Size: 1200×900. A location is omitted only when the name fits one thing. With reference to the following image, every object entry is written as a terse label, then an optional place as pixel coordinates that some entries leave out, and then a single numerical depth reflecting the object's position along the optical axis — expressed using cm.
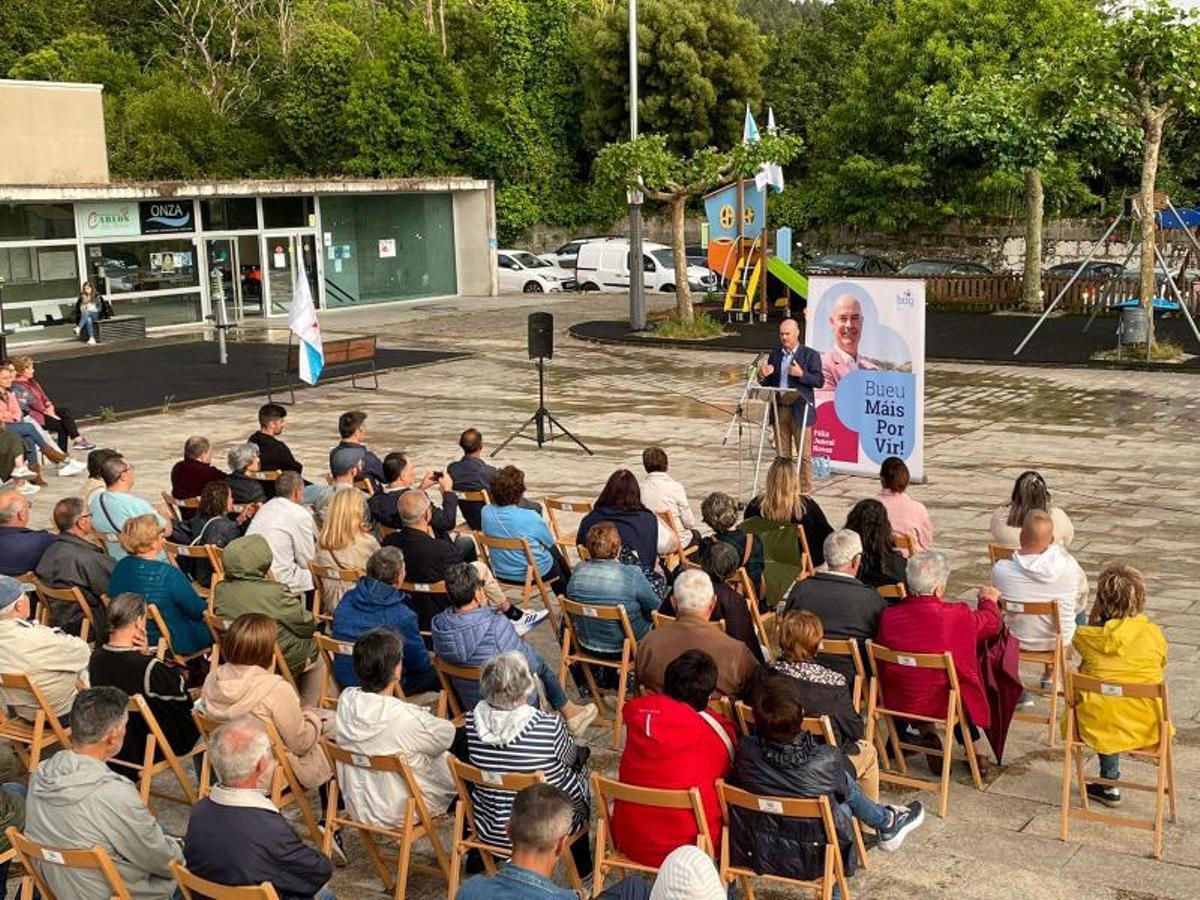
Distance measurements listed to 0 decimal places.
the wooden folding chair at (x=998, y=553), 829
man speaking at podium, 1266
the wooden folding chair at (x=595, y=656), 711
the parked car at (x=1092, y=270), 3011
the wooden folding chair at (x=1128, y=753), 598
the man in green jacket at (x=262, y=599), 729
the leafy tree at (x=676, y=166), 2528
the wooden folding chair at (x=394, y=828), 544
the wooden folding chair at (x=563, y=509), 998
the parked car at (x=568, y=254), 3981
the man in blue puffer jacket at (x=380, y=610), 694
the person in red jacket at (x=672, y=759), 522
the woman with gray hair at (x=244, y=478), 984
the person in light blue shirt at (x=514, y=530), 895
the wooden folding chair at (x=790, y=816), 504
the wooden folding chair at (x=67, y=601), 782
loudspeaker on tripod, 1594
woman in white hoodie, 562
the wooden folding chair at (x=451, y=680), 642
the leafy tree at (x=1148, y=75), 1992
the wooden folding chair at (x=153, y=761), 606
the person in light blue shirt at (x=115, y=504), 929
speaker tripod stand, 1577
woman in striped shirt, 541
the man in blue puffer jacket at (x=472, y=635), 641
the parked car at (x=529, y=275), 3806
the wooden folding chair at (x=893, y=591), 728
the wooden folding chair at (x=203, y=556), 859
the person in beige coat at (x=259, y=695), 589
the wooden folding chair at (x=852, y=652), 648
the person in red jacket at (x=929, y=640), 654
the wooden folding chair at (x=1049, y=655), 711
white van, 3566
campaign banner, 1295
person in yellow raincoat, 621
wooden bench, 1998
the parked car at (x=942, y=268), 3250
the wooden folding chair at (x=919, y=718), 635
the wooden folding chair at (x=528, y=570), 870
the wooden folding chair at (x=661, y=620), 673
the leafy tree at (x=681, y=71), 4175
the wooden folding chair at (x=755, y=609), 757
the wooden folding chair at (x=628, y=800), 500
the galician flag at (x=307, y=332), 1841
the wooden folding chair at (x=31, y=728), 633
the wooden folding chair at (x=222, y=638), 708
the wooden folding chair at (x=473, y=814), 525
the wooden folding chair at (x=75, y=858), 464
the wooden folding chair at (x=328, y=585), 807
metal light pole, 2684
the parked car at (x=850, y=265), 3469
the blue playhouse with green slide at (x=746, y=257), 2925
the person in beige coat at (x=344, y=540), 820
